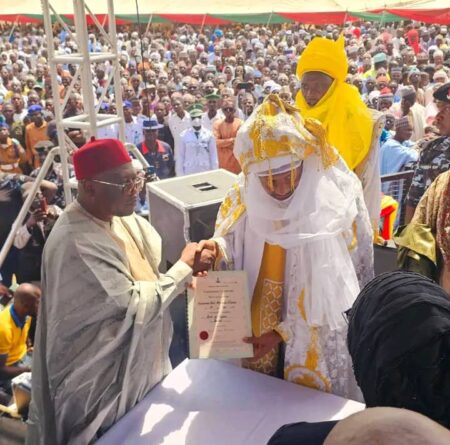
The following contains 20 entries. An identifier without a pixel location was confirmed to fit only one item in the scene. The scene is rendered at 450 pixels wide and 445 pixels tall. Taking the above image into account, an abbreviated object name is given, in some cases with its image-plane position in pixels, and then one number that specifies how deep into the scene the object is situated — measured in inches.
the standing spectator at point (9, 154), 291.0
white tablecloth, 80.7
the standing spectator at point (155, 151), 285.3
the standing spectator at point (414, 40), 731.5
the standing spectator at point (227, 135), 292.5
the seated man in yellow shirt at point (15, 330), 147.1
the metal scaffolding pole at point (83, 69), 160.6
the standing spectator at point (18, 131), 355.3
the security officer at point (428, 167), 156.4
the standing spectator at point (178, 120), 343.3
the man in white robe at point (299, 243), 92.4
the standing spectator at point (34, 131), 316.5
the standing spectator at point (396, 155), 216.1
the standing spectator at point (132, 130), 345.7
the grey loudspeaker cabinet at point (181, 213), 128.2
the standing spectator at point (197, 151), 280.1
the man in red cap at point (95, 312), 86.0
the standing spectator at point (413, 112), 308.7
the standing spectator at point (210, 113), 344.5
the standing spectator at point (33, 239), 179.8
